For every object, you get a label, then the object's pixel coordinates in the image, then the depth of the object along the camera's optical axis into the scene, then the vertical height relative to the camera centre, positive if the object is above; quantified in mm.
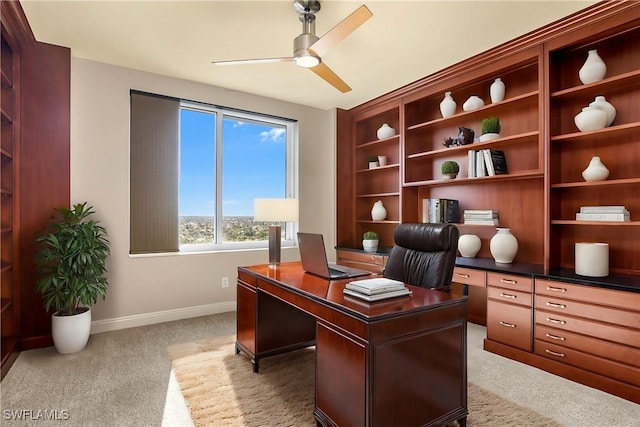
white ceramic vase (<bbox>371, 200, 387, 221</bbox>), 4434 +7
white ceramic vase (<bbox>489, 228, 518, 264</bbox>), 3000 -290
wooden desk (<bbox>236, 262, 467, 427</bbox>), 1438 -652
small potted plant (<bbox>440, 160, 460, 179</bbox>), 3535 +448
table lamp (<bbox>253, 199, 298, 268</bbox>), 2604 +2
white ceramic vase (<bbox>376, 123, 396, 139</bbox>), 4289 +1014
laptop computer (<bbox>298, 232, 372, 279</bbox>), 2154 -314
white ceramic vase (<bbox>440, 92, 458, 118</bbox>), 3525 +1097
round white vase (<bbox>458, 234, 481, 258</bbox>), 3355 -314
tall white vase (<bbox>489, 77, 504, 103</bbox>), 3121 +1112
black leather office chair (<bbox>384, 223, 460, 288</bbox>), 2127 -277
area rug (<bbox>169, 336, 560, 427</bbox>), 1847 -1106
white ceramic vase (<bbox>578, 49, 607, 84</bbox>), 2518 +1062
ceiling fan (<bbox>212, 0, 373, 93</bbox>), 1982 +1054
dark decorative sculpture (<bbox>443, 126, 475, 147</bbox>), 3422 +764
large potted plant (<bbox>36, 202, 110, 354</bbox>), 2637 -506
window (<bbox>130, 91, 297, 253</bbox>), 3447 +448
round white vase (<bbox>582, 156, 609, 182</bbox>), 2510 +307
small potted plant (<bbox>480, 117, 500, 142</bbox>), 3148 +772
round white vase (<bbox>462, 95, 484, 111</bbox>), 3295 +1057
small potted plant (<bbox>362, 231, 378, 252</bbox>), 4227 -353
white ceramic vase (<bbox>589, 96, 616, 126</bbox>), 2498 +777
